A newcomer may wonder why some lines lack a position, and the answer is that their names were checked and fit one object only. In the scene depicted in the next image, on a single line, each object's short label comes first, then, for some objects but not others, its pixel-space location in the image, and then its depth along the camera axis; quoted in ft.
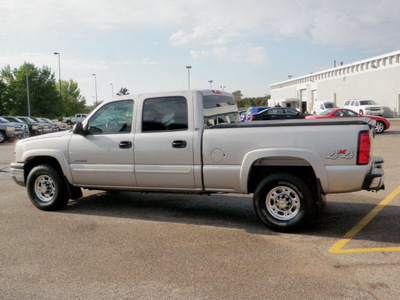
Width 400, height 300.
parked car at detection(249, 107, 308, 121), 90.96
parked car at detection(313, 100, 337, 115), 128.88
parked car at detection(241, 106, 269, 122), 107.78
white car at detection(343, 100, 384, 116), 107.55
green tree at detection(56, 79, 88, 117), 238.68
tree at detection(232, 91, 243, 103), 428.56
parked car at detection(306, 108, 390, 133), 71.05
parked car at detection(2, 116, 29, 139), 82.97
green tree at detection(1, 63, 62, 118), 157.38
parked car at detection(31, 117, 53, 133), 100.99
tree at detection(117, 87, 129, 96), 364.99
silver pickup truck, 16.11
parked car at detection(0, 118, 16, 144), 79.05
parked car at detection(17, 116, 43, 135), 97.14
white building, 138.72
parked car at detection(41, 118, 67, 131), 109.09
